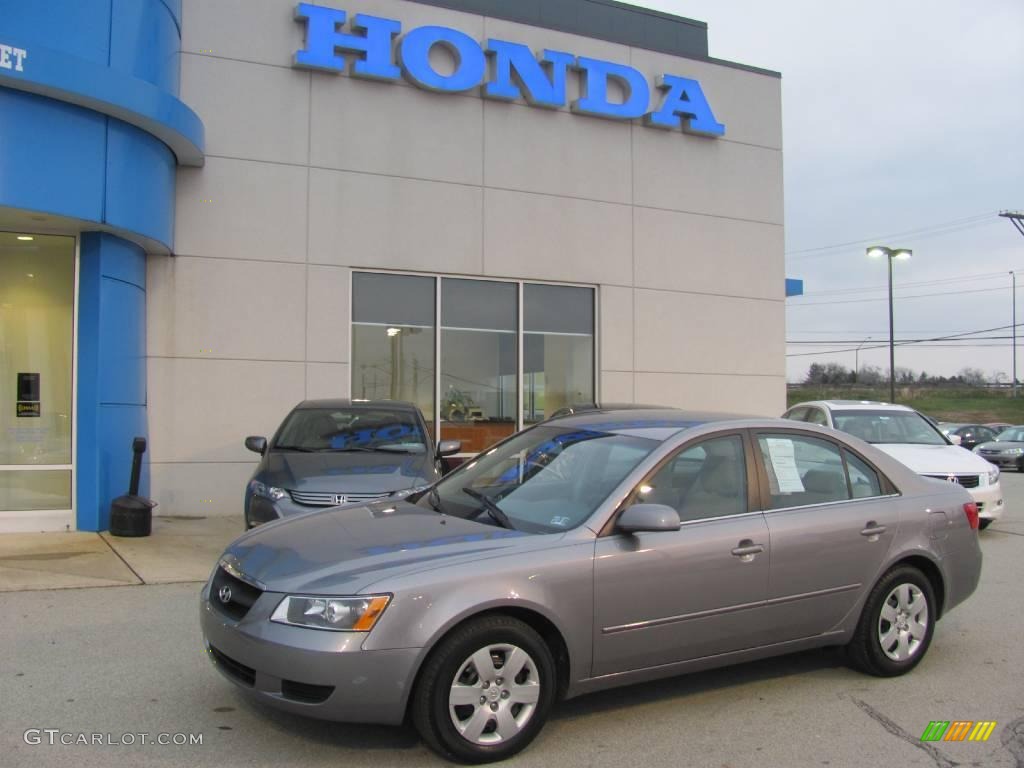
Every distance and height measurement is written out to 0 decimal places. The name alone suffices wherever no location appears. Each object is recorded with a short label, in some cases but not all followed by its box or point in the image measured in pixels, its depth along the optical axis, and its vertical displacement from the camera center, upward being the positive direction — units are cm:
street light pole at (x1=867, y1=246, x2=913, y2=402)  2853 +462
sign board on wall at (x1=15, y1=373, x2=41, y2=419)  983 -10
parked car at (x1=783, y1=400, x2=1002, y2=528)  1002 -64
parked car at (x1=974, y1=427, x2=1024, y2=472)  2498 -175
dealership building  949 +224
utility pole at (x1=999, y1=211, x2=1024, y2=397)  3766 +769
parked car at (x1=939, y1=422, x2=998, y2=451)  2983 -146
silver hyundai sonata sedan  366 -89
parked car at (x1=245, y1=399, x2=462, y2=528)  741 -65
